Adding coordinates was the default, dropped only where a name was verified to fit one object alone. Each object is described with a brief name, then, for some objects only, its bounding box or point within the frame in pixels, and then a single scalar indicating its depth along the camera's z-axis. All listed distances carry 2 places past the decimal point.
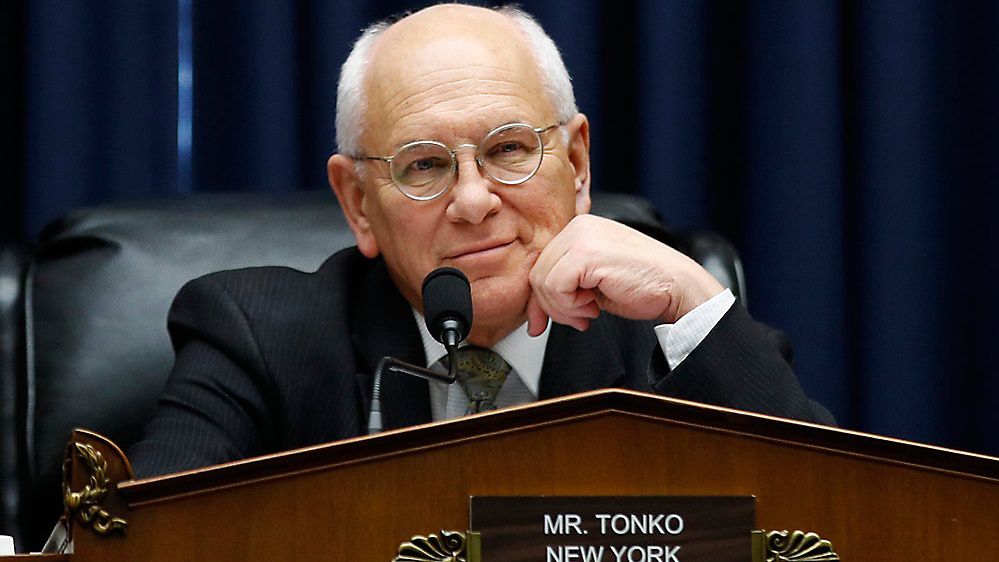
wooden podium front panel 3.35
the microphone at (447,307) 3.70
